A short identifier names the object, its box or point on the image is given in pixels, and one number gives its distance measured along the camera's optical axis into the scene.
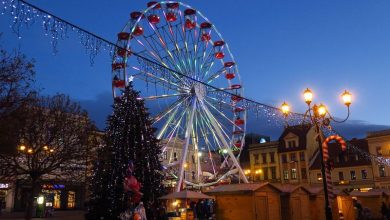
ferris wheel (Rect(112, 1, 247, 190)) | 32.47
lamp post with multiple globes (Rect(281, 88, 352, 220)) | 18.40
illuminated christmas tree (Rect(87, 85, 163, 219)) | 23.81
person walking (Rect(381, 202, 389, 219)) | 29.14
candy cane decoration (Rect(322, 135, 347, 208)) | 19.77
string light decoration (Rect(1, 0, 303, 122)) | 10.64
